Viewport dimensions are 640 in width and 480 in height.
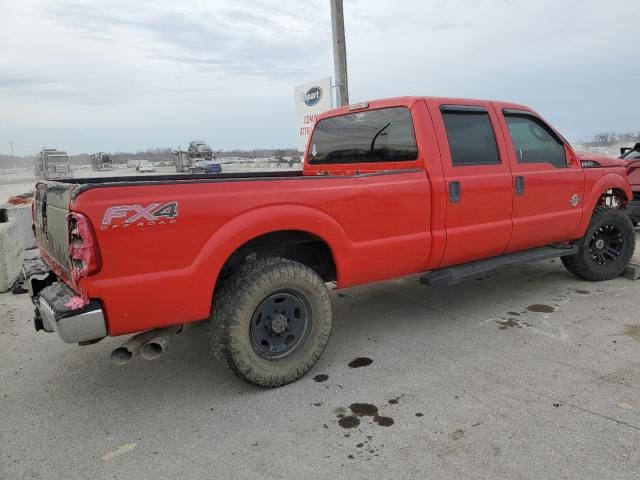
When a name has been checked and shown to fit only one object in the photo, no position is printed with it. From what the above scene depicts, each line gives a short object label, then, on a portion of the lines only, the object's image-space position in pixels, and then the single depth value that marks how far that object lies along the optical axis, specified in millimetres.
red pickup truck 2707
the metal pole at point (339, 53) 9234
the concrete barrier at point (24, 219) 7062
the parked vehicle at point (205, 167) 35188
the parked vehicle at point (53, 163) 38000
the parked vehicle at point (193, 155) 43228
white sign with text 10227
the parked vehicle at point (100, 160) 65562
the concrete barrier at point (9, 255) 5801
